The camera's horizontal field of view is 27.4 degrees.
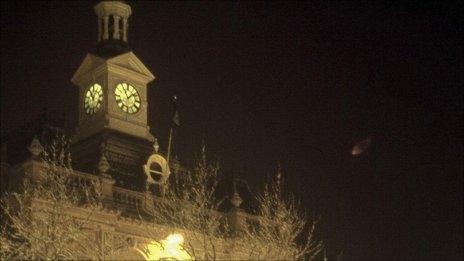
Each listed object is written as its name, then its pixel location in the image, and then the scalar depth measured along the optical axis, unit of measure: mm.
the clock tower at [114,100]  51125
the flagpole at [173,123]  50453
